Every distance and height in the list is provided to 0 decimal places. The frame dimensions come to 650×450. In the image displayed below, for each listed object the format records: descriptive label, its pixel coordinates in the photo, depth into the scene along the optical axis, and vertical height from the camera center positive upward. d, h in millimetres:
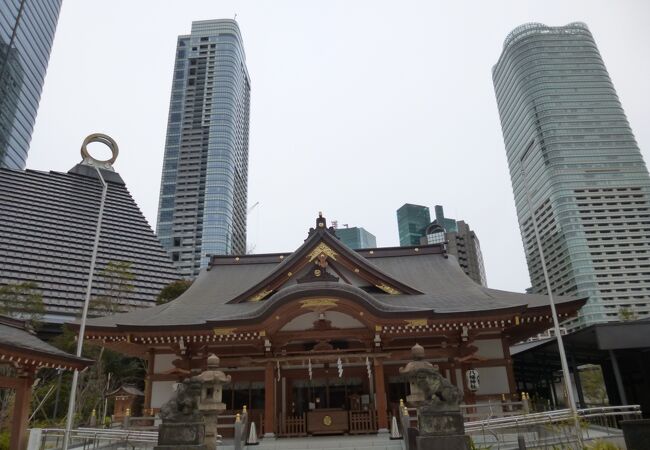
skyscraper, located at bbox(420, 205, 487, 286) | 127688 +38459
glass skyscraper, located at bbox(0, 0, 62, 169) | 79875 +62100
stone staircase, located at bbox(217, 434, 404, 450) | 13328 -1590
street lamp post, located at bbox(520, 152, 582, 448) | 11339 +1342
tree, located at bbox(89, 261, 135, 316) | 35969 +8312
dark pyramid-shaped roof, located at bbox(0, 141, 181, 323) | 50250 +20372
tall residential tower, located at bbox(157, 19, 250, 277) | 106938 +63337
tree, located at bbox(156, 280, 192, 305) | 42625 +9957
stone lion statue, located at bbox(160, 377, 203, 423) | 10461 -203
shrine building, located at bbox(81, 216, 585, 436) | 15773 +1949
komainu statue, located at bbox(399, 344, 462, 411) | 10251 -115
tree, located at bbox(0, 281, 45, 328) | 34125 +7515
